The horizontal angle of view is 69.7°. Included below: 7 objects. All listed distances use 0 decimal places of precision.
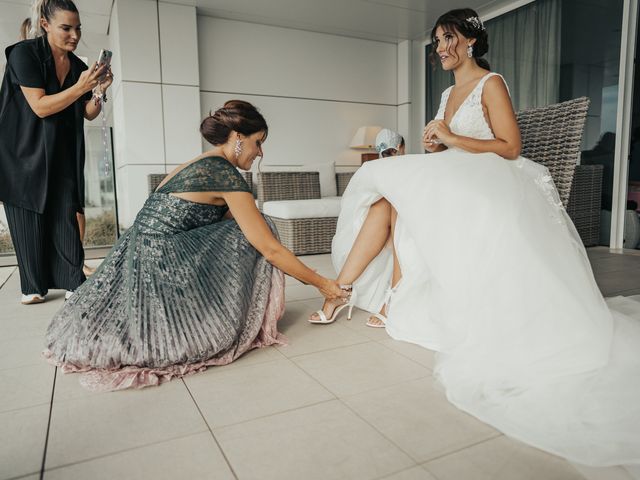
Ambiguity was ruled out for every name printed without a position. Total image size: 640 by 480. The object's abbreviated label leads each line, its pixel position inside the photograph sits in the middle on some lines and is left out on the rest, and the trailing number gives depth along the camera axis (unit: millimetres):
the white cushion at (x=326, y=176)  5315
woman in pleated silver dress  1537
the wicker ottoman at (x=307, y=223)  4164
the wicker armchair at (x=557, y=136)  1959
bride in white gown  1161
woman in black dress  2311
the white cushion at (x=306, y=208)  4141
